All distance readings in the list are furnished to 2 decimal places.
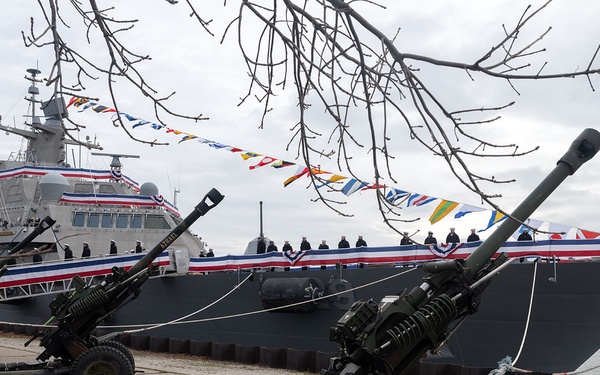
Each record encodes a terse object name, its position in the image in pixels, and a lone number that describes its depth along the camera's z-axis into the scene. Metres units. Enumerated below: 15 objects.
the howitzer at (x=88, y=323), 7.41
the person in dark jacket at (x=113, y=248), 16.59
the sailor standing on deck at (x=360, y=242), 14.16
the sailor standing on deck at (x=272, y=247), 15.12
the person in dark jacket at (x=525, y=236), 11.72
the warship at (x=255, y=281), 10.97
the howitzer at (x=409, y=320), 4.75
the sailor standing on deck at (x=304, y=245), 14.68
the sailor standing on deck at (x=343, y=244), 14.13
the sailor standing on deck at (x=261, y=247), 15.48
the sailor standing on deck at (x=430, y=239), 13.15
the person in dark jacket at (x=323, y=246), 14.18
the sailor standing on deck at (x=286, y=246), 14.78
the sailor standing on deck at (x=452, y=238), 12.73
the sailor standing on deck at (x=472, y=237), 12.63
